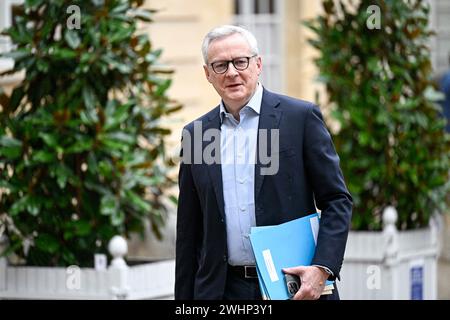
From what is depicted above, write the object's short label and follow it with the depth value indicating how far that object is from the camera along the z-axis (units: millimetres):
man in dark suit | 9484
